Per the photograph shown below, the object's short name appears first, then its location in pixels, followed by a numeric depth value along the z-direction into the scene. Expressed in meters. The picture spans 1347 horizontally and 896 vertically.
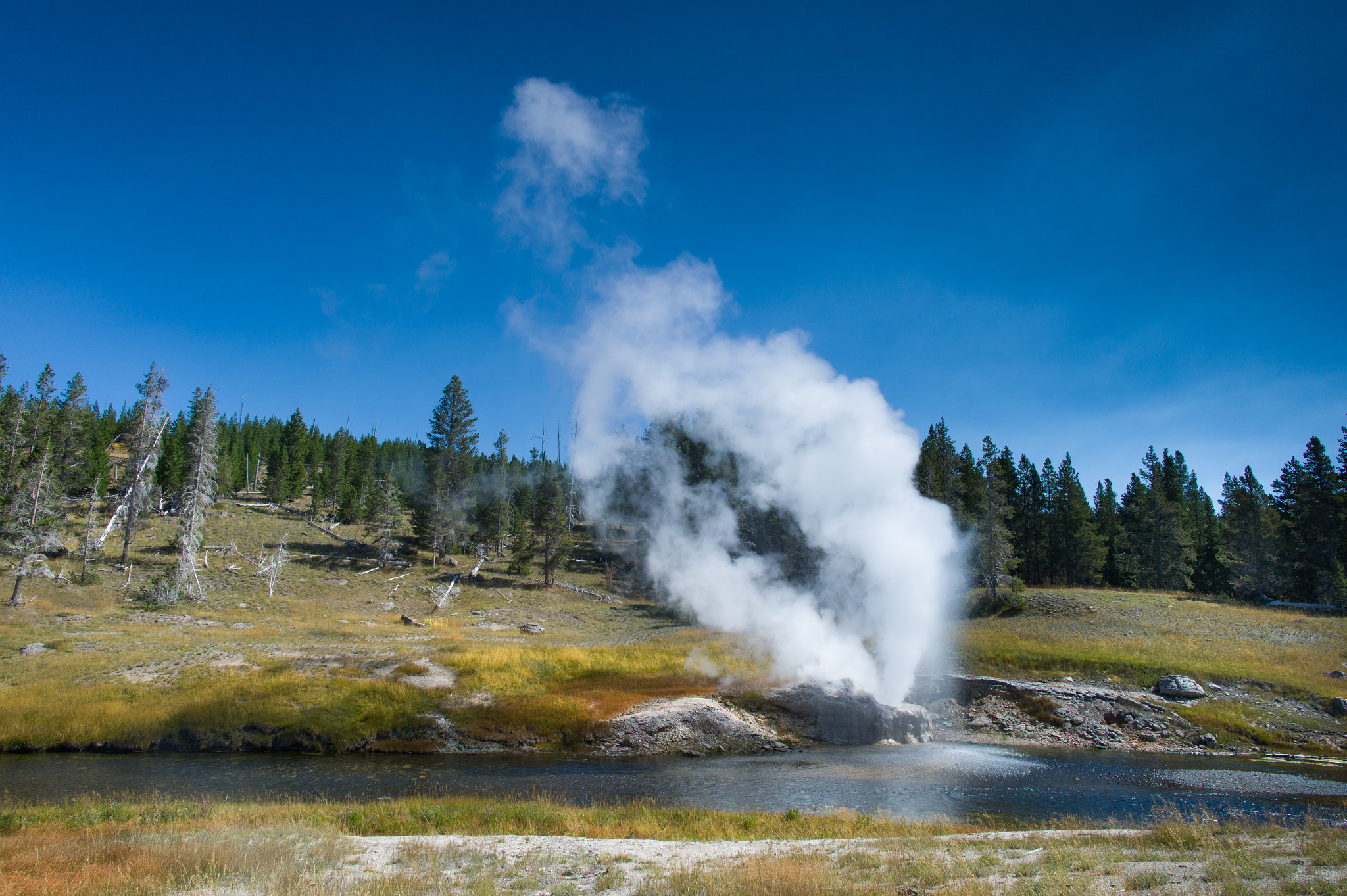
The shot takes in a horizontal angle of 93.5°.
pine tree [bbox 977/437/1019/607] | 65.12
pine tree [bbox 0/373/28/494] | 66.88
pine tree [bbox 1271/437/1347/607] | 64.94
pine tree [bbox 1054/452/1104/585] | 81.75
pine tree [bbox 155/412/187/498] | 82.76
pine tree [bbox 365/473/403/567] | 74.12
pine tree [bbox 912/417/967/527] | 70.06
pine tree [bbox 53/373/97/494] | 74.00
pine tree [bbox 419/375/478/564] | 78.38
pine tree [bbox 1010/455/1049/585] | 86.19
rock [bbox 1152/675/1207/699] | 36.22
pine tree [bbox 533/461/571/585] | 74.31
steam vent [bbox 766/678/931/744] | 33.91
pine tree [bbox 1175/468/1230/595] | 85.06
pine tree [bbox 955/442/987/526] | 71.49
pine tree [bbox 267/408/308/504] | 105.11
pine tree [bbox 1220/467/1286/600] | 71.81
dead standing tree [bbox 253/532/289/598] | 61.28
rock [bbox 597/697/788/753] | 31.66
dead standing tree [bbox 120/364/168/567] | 57.28
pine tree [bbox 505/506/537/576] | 77.00
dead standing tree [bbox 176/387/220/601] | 55.28
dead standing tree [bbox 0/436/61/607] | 47.22
